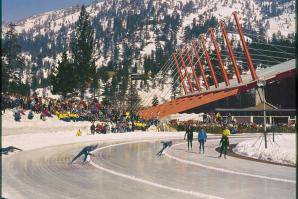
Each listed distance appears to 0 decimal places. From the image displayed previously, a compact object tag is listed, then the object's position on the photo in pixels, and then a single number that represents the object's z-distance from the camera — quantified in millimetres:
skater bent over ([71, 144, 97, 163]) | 19888
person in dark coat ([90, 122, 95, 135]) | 38688
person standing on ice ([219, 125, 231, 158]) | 22033
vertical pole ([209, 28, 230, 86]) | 65375
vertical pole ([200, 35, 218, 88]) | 70188
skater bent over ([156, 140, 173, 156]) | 23191
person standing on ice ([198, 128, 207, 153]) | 24394
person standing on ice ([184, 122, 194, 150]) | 26791
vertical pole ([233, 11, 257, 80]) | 56650
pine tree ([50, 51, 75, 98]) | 81000
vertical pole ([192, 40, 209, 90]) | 75412
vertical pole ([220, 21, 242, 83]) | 60969
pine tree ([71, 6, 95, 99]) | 89250
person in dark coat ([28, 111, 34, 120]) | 37719
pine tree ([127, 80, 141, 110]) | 105831
